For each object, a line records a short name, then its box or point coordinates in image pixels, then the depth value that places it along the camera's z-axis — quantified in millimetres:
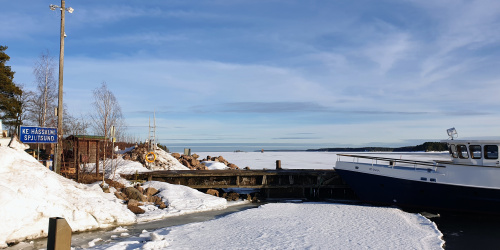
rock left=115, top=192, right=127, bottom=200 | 16406
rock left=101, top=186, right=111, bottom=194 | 16484
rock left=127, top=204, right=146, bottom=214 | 15289
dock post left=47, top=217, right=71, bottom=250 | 5840
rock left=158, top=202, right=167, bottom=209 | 16627
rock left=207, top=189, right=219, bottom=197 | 20844
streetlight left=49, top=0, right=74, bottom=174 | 15375
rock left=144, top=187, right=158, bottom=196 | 18159
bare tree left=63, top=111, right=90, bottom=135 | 31362
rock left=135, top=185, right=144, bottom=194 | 18233
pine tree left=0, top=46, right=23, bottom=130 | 31938
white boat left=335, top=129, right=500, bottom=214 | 16656
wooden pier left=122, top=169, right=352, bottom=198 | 21734
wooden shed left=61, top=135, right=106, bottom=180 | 18605
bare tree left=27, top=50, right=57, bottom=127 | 29209
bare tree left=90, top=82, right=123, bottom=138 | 21938
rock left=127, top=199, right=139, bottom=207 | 15578
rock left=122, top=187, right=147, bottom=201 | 16859
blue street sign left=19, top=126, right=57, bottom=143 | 13531
